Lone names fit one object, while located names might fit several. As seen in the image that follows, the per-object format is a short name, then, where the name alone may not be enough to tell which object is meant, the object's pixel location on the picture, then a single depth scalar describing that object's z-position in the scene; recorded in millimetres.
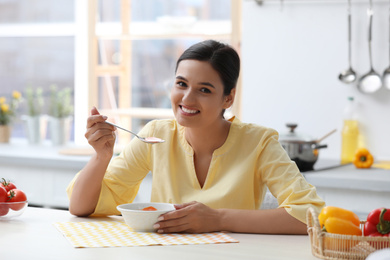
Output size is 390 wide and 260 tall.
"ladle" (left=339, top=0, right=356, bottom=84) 3178
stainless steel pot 2801
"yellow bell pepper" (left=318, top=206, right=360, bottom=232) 1442
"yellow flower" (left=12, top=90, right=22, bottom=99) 4047
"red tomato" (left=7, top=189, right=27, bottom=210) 1768
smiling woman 1754
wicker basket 1366
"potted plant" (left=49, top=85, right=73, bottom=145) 3910
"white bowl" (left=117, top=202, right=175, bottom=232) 1603
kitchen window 3627
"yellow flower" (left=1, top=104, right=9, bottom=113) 3979
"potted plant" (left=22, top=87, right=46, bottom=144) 3990
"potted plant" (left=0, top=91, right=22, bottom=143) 3998
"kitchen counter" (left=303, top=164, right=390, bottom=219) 2646
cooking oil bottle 3193
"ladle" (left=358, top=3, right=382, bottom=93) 3141
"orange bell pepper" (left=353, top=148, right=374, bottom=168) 2934
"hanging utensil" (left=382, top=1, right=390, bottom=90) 3111
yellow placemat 1513
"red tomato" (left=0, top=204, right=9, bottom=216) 1759
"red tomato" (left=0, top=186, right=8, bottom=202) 1749
